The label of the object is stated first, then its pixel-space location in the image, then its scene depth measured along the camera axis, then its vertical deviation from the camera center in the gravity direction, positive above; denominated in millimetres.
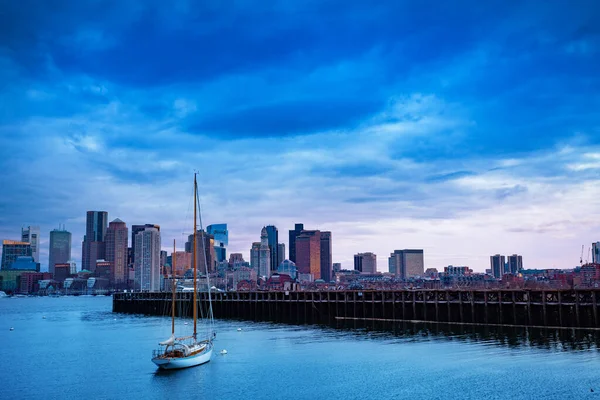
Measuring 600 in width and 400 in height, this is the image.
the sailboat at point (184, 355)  56875 -8122
